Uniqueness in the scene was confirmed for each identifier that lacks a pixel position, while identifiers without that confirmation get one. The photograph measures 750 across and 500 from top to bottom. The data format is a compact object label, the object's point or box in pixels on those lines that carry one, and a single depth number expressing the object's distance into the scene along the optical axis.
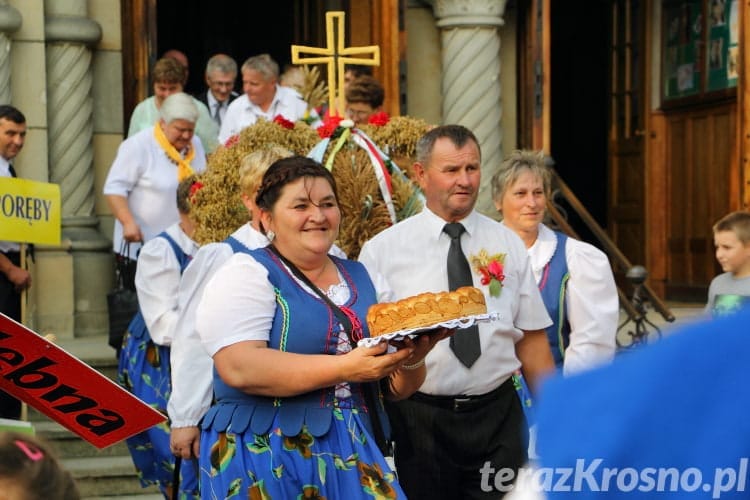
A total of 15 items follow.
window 19.59
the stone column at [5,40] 14.92
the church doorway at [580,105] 28.76
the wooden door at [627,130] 21.34
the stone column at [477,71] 17.39
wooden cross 9.78
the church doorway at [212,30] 27.23
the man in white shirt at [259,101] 13.68
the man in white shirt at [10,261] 11.64
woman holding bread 5.90
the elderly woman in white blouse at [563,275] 8.34
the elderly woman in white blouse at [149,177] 12.98
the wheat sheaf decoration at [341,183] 8.78
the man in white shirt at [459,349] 7.14
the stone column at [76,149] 15.47
